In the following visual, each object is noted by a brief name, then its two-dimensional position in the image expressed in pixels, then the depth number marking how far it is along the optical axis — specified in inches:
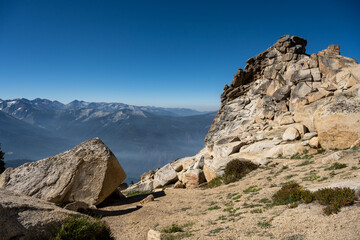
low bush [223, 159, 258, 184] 850.8
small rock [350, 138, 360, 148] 729.6
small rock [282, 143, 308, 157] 871.9
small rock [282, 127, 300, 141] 997.0
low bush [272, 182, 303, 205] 430.6
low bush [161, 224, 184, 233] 453.7
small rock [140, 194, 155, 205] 786.7
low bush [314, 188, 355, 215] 329.1
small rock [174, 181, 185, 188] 1015.0
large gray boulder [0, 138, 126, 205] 698.8
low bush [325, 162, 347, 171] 591.2
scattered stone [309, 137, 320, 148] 842.2
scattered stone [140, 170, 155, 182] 1475.1
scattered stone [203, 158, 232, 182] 937.5
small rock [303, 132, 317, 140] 932.6
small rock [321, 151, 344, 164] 664.3
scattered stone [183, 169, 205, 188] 978.7
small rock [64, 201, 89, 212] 561.8
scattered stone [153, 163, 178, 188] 1141.1
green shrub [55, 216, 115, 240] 313.7
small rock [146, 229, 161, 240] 413.3
